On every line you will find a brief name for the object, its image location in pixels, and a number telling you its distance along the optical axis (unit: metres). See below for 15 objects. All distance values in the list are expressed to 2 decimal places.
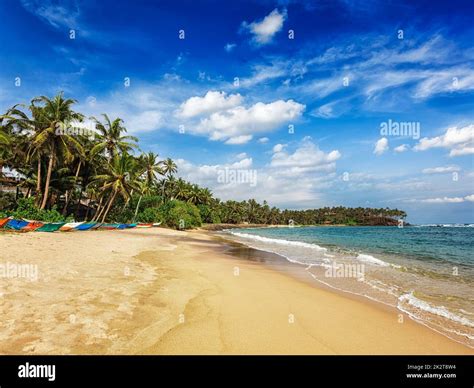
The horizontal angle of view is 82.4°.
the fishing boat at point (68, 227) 23.95
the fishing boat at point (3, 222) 18.92
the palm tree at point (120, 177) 32.81
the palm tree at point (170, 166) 67.19
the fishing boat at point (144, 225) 42.53
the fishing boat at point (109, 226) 31.10
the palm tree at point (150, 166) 49.53
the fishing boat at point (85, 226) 26.21
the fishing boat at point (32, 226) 20.24
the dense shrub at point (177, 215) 52.12
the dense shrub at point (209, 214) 83.88
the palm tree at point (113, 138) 34.56
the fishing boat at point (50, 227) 21.73
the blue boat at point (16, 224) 19.29
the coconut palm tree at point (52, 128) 26.75
